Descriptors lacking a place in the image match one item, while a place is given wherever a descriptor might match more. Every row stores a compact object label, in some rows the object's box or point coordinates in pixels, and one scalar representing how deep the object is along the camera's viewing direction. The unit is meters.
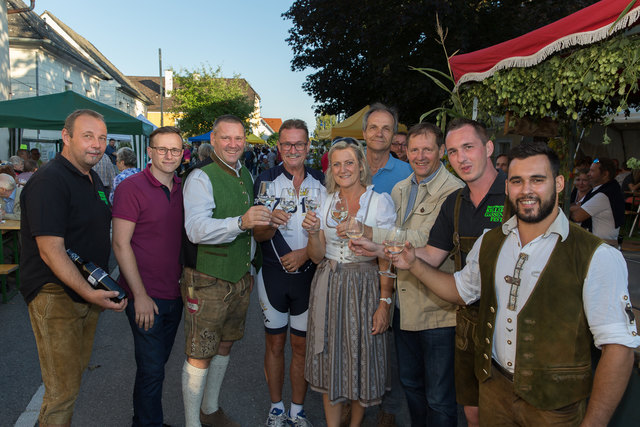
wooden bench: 5.64
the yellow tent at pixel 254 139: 41.88
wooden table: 5.76
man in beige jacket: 2.75
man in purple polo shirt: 2.80
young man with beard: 1.69
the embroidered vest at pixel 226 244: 2.95
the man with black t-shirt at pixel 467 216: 2.51
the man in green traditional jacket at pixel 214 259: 2.86
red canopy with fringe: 2.96
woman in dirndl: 2.88
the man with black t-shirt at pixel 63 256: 2.42
